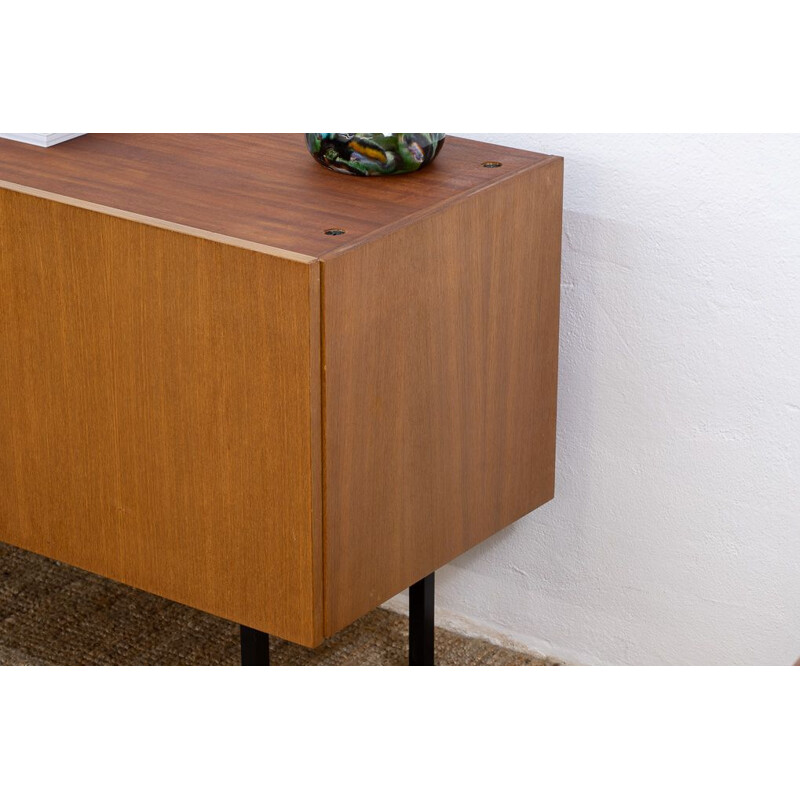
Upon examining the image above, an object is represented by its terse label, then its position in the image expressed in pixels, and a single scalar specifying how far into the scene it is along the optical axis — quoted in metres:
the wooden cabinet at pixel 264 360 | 2.54
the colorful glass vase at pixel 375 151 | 2.71
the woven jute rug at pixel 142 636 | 3.09
